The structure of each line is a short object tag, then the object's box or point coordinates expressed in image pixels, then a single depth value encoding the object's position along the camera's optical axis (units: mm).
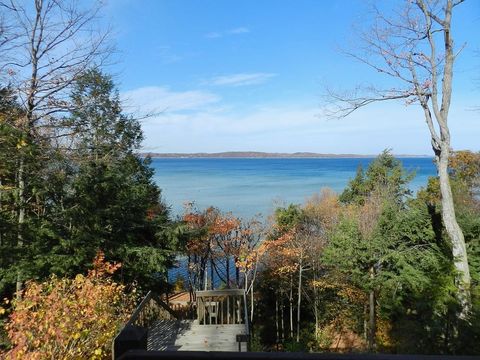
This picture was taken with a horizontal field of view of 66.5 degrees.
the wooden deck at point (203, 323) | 7568
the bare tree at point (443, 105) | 8406
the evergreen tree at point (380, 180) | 28166
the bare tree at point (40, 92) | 6766
